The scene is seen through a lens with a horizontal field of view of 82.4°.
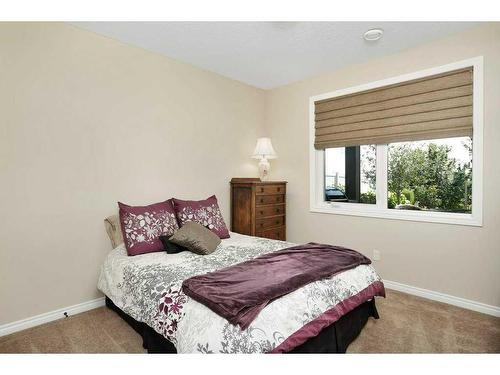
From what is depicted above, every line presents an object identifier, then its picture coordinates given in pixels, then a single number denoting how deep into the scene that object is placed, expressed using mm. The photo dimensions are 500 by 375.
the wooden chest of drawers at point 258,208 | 3439
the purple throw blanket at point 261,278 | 1416
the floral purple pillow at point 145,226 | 2387
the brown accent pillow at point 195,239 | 2357
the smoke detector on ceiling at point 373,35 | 2539
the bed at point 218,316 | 1362
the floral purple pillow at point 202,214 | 2822
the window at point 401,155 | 2559
